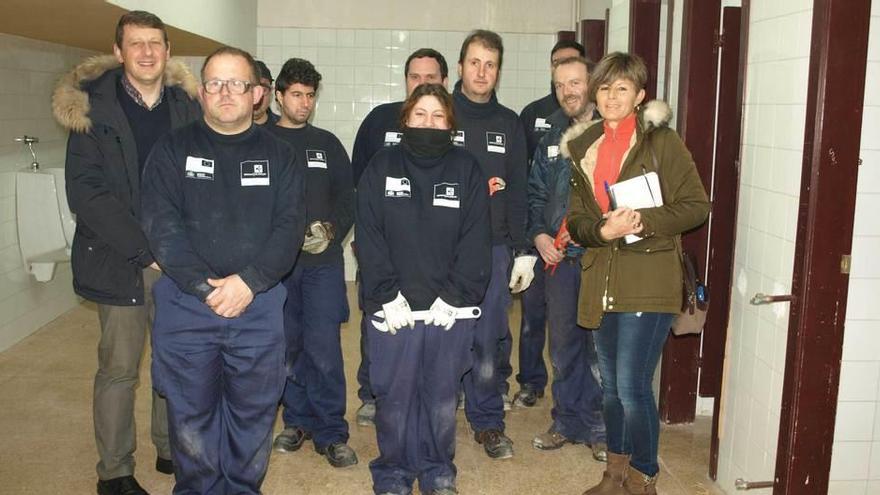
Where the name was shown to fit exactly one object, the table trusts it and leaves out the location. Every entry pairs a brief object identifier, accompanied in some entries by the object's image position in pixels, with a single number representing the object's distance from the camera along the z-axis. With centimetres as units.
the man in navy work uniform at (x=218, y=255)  253
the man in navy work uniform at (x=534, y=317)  387
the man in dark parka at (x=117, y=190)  268
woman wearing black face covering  277
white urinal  503
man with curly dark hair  321
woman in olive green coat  265
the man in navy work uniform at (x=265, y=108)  326
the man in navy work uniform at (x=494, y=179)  331
